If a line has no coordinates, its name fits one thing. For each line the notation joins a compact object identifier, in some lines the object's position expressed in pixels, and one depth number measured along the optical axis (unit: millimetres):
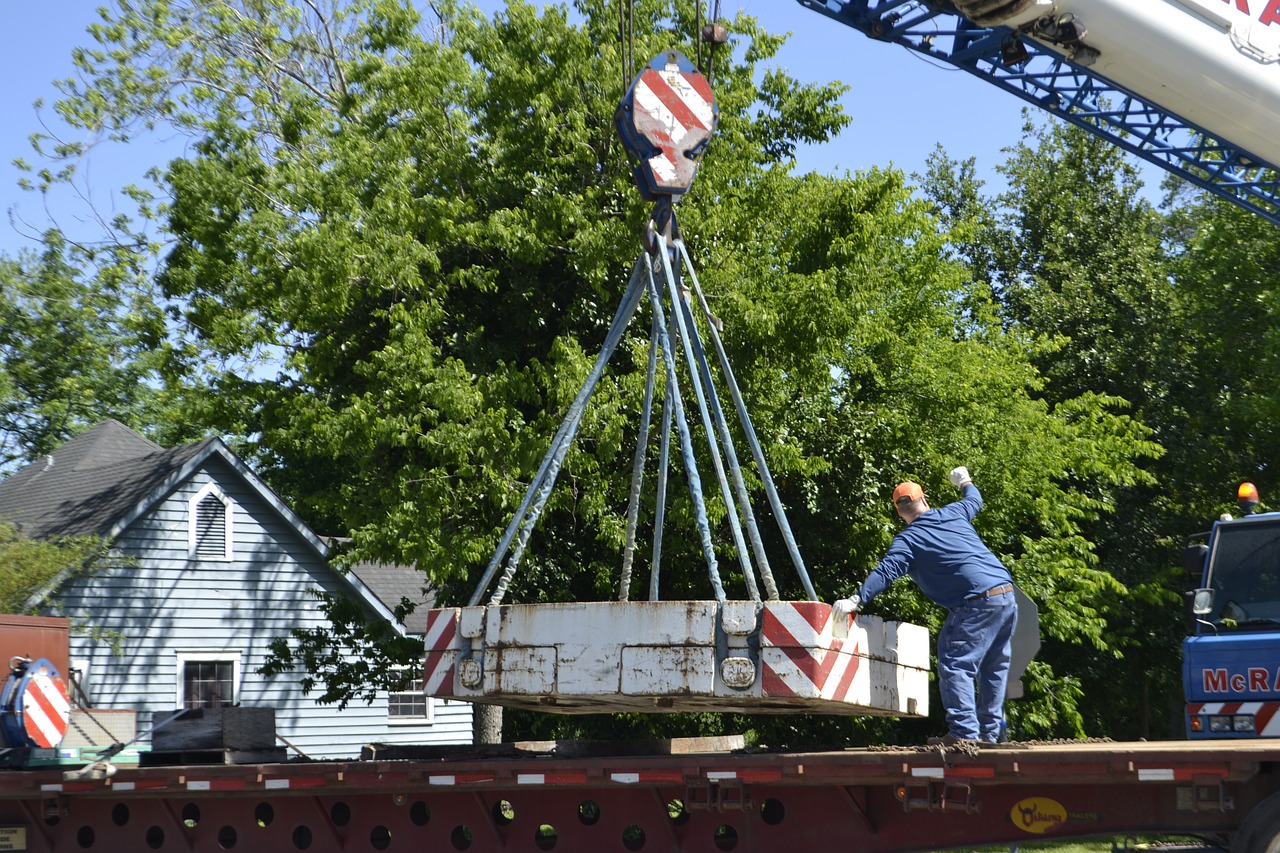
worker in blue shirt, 7359
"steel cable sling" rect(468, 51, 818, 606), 8320
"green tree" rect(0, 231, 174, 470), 34812
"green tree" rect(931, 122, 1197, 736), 25000
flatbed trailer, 6348
